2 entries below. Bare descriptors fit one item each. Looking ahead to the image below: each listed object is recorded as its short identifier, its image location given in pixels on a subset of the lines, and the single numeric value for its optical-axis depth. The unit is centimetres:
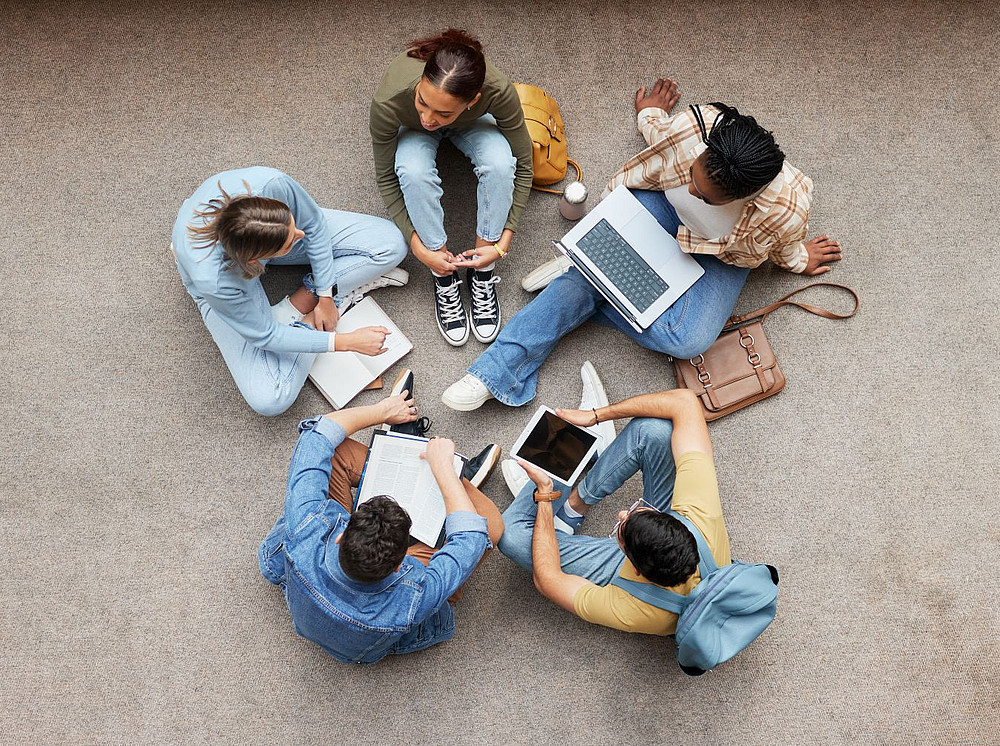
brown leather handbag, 238
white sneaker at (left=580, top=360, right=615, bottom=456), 236
